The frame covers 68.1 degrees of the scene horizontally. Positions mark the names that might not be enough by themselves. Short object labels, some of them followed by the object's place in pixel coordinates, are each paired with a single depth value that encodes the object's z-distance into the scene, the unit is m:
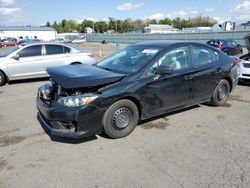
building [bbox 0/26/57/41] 56.67
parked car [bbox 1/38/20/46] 34.00
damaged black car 2.91
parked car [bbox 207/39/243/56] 14.78
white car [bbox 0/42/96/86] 6.78
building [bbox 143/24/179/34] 62.01
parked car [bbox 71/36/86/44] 41.71
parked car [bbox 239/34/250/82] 6.16
